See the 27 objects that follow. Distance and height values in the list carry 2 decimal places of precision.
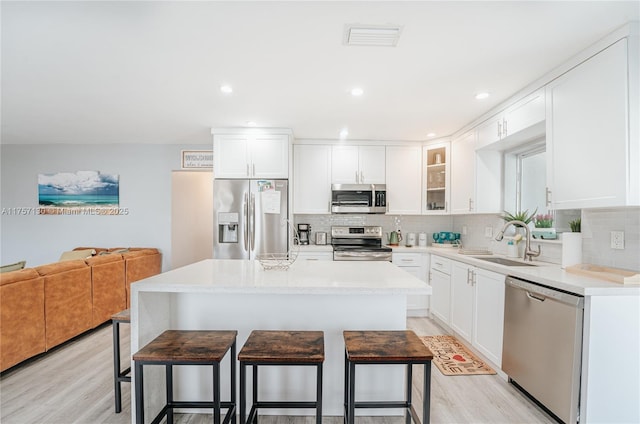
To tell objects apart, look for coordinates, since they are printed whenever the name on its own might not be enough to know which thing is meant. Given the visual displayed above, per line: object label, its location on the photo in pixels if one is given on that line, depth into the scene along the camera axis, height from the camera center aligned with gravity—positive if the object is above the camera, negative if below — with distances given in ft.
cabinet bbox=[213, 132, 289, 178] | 13.07 +2.12
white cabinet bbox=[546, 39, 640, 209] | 5.85 +1.57
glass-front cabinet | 13.96 +1.37
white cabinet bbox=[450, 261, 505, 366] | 8.32 -2.91
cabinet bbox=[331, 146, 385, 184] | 14.69 +2.03
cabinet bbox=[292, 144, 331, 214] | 14.60 +1.35
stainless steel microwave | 14.24 +0.47
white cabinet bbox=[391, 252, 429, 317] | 13.47 -2.45
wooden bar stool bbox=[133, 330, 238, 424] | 4.84 -2.29
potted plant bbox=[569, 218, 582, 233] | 7.95 -0.41
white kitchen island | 6.51 -2.35
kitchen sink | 9.07 -1.60
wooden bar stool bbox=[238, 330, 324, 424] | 4.87 -2.29
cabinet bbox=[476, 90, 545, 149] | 8.20 +2.55
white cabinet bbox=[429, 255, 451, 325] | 11.60 -3.01
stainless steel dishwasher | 5.91 -2.84
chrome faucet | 9.21 -1.03
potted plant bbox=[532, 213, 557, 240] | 9.33 -0.56
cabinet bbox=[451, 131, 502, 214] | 11.53 +1.12
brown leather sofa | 8.39 -2.95
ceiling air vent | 5.98 +3.39
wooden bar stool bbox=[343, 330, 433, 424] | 4.85 -2.26
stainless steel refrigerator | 12.87 -0.41
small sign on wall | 15.98 +2.51
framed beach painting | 16.11 +0.78
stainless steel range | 15.11 -1.38
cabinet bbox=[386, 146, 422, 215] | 14.80 +1.34
